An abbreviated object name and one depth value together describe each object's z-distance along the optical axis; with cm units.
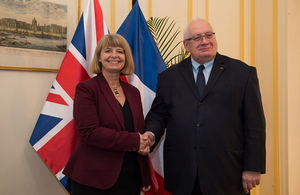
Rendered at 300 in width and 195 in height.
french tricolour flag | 220
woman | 146
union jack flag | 188
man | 150
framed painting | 202
